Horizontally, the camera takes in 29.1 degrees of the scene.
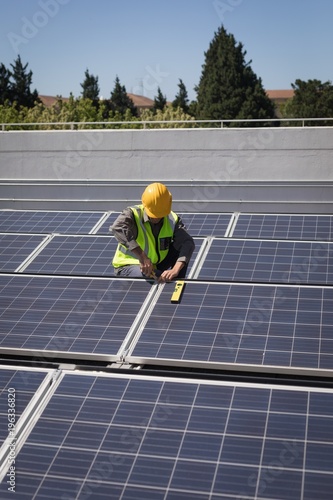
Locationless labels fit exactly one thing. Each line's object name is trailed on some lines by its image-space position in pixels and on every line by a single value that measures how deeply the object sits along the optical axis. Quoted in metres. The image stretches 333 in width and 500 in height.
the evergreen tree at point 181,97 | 83.94
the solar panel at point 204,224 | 11.89
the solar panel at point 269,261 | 8.27
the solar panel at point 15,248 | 9.16
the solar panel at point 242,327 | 5.12
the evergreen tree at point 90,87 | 86.19
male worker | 6.89
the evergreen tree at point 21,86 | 73.62
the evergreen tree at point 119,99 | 84.25
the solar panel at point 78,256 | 9.09
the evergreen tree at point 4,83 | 72.50
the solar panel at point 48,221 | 12.81
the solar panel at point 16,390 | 4.36
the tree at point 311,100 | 75.94
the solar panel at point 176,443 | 3.66
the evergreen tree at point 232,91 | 68.12
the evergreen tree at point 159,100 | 82.21
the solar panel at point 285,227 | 11.26
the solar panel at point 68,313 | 5.51
